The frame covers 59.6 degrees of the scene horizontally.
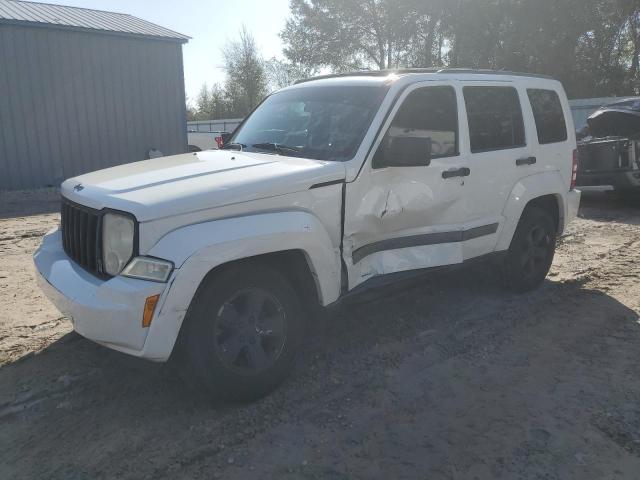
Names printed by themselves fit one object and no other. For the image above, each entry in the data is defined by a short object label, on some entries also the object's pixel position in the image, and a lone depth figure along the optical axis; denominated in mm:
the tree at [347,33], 31062
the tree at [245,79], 36094
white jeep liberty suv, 2955
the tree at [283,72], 34812
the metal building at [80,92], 12062
